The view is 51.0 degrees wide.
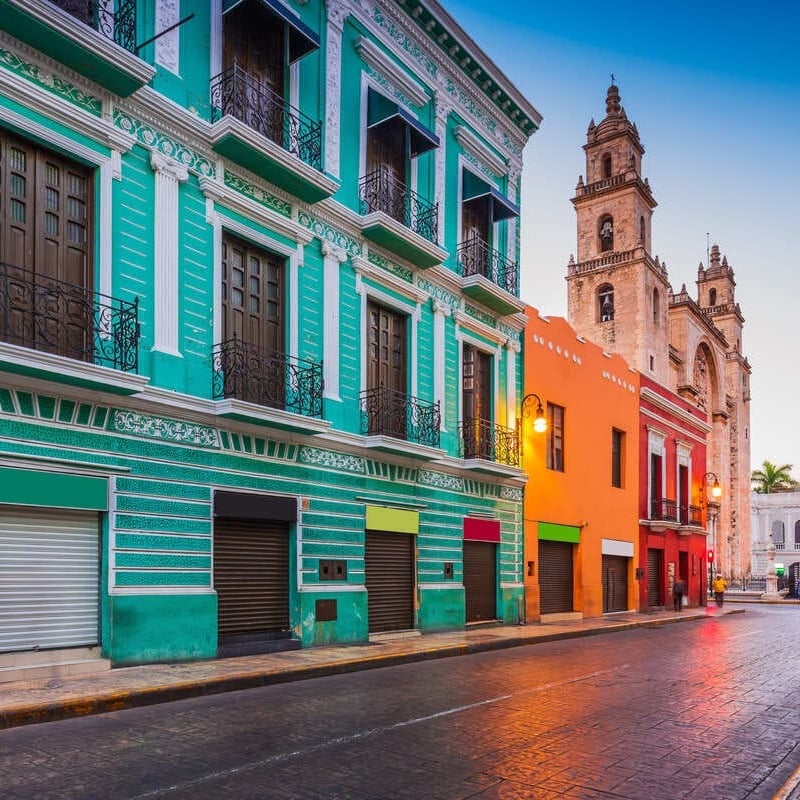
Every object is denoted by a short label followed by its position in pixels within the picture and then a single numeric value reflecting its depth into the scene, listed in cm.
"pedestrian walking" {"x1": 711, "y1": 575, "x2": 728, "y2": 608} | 3409
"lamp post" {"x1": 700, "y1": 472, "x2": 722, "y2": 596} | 3300
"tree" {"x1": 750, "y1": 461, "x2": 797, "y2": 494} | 8913
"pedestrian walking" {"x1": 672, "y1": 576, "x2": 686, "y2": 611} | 2916
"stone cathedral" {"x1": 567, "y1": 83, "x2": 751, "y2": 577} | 4941
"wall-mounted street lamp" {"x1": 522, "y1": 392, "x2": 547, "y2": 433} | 2105
